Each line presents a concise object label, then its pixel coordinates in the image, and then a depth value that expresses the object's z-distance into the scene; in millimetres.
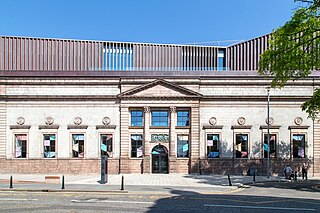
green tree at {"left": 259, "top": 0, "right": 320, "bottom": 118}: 22422
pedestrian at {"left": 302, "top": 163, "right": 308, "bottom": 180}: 33781
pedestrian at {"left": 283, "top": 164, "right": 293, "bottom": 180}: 32341
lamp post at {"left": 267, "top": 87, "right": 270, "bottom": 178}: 33375
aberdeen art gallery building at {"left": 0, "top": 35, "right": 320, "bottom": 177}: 37438
